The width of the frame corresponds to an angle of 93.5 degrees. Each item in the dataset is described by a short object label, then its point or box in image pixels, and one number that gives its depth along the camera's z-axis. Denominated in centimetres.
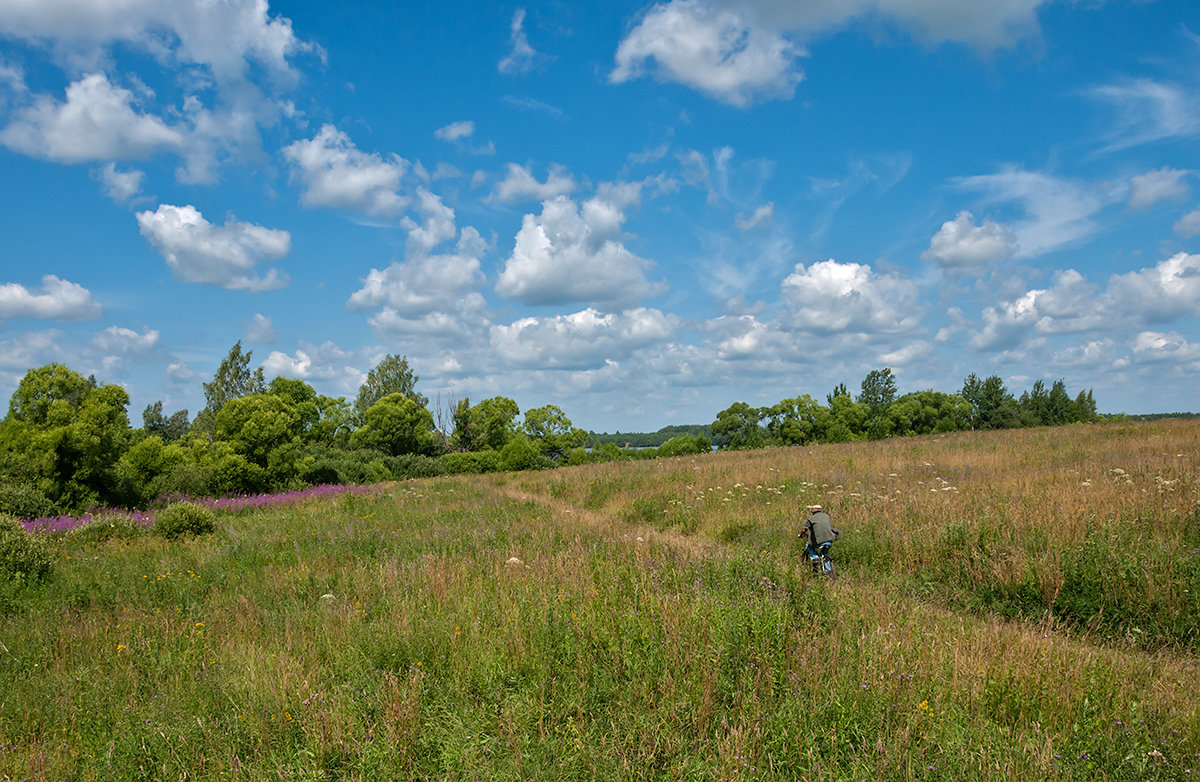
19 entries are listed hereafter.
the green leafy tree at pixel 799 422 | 6850
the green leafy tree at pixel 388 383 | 6925
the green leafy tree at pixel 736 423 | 6900
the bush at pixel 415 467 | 4156
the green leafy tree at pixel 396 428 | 4934
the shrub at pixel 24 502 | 1742
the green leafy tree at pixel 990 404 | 6319
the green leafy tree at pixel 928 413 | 6931
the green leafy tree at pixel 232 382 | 5962
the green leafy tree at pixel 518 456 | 4031
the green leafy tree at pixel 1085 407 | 5894
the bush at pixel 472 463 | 4153
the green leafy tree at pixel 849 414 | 6919
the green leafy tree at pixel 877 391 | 9139
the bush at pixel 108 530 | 1321
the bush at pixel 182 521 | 1370
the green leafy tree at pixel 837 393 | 7300
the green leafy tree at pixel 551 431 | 5906
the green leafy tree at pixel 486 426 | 5534
